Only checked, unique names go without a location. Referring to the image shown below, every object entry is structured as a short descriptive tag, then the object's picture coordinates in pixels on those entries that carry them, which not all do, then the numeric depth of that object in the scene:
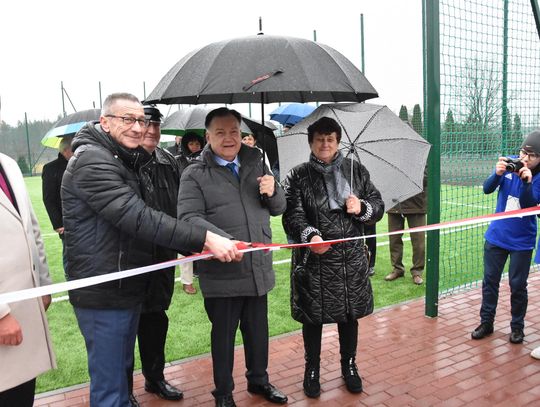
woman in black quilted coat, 3.34
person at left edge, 2.13
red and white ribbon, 2.12
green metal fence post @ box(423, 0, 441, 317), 4.57
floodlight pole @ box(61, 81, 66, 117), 24.79
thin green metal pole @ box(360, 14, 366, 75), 15.52
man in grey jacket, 3.05
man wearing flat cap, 3.17
